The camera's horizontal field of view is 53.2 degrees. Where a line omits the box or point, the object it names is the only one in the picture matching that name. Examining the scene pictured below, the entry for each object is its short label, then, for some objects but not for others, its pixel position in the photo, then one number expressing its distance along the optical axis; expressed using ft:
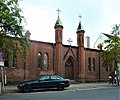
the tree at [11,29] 29.59
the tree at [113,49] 49.52
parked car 34.92
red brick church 45.53
